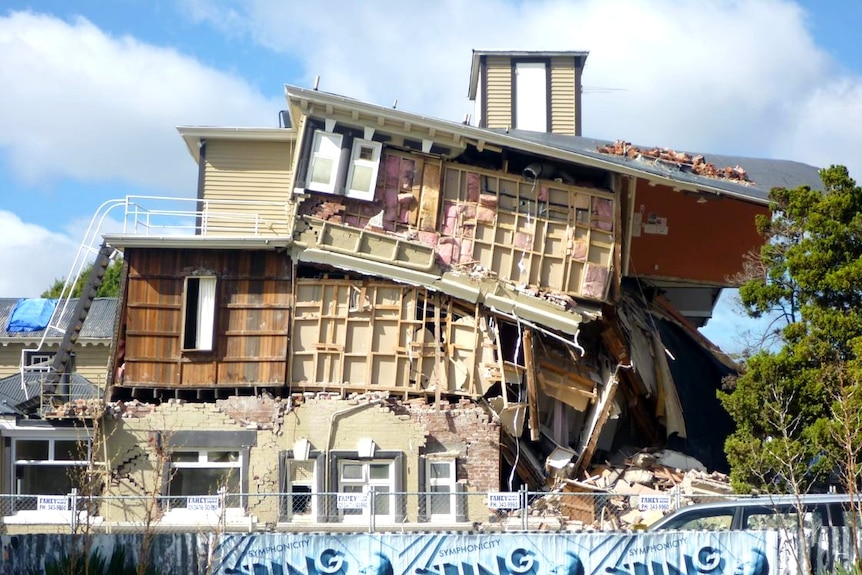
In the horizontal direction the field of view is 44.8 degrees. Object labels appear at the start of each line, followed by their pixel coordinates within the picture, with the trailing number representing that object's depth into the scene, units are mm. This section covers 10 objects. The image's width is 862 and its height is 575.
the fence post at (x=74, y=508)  14412
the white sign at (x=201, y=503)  17016
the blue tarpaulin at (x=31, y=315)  32531
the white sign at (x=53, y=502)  17156
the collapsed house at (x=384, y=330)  21031
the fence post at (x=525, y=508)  15891
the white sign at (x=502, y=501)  16266
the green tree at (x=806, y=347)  17797
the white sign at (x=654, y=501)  16062
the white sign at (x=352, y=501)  16859
